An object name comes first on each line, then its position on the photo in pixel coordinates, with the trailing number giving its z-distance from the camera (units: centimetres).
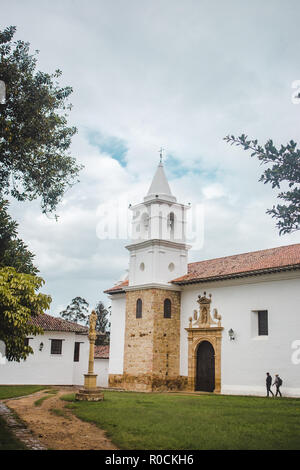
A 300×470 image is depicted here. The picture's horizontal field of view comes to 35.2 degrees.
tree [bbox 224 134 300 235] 717
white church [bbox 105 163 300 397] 2131
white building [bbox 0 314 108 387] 3008
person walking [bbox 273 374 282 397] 2014
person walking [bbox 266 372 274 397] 2026
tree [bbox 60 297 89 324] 6328
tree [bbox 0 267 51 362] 1105
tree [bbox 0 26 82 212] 1224
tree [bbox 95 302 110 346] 6084
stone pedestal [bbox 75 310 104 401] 1761
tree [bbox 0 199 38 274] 1421
